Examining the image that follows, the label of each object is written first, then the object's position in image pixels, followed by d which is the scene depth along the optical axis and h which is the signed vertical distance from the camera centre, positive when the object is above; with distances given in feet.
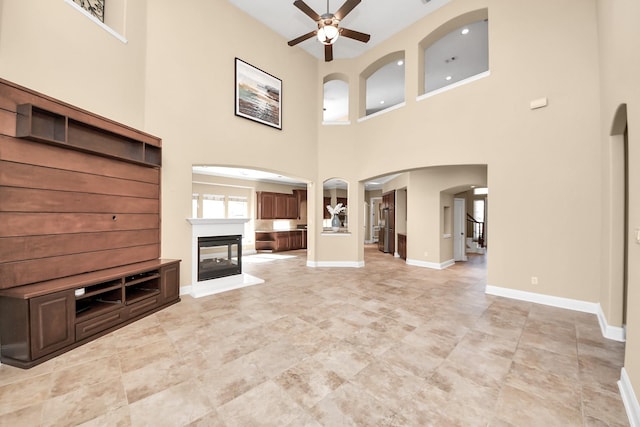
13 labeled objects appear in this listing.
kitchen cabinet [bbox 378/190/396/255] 31.17 -1.56
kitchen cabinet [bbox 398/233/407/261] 26.94 -3.57
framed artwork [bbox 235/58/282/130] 17.26 +8.53
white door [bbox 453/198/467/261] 26.27 -1.67
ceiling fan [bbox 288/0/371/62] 12.32 +9.92
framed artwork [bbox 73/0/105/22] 11.00 +9.32
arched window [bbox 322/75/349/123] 24.73 +12.77
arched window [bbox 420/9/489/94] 17.06 +12.97
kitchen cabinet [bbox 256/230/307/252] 33.01 -3.66
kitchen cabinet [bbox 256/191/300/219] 33.12 +1.03
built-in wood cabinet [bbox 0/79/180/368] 7.79 -0.60
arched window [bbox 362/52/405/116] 21.57 +13.19
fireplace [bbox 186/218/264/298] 14.97 -2.83
